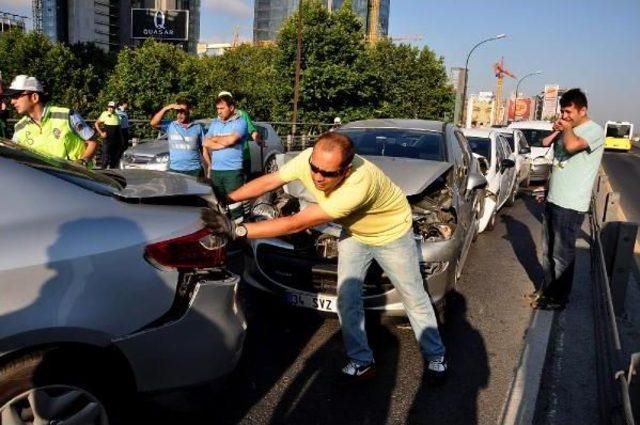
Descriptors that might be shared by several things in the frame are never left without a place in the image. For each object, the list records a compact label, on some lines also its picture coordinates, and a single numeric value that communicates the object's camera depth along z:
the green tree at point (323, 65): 30.55
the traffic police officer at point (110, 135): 13.27
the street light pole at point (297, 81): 24.12
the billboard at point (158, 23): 69.81
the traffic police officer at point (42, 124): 4.15
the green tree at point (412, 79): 41.37
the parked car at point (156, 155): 11.52
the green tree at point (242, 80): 32.59
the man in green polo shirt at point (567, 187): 4.74
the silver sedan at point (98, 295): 2.05
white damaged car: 7.88
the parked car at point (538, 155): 14.71
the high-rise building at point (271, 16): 168.88
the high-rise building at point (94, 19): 102.94
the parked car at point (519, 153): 11.78
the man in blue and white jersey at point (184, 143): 6.48
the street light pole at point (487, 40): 34.94
